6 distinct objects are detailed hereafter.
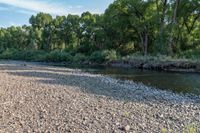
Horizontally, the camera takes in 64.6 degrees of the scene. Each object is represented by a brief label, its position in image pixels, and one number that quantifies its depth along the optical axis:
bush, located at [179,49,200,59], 25.72
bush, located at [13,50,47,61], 42.90
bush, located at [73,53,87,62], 35.59
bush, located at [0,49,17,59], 48.75
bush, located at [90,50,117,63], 30.57
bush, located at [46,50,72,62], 38.01
